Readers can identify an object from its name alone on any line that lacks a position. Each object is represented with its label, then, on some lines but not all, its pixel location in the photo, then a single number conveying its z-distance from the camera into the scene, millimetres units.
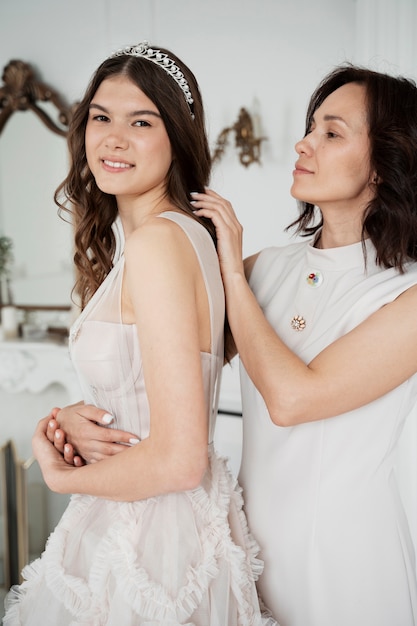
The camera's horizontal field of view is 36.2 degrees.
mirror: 3660
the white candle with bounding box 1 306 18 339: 3879
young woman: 1199
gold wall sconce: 3084
